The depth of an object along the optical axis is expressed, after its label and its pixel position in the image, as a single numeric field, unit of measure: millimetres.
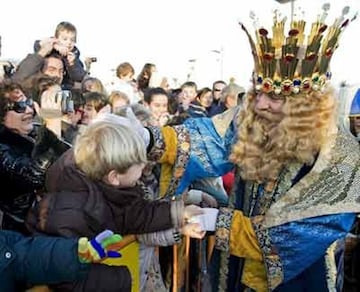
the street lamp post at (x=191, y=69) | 13977
